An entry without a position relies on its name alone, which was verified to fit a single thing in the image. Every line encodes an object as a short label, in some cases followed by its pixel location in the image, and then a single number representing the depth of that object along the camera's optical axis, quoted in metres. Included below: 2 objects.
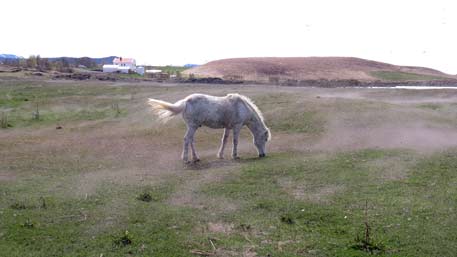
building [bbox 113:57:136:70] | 67.94
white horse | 13.12
